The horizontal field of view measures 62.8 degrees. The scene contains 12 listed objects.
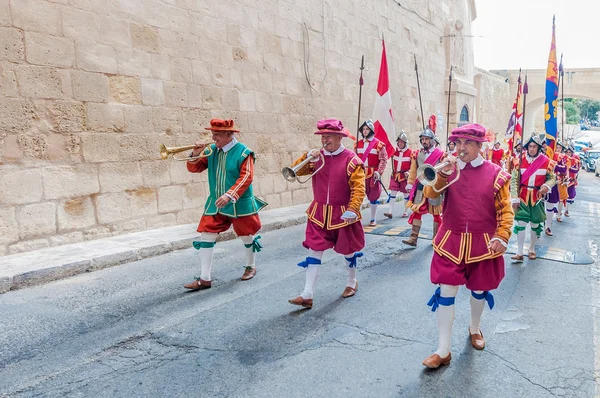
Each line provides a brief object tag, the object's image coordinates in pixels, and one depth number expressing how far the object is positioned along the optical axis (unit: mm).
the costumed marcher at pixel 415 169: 7296
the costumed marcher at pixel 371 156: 9500
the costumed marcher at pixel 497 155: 18812
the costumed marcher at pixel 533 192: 6801
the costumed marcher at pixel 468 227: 3475
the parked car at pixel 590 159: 35906
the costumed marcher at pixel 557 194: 8930
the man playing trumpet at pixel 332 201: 4664
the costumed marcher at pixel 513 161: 7394
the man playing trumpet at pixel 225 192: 5262
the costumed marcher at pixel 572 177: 12453
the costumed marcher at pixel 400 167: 10622
